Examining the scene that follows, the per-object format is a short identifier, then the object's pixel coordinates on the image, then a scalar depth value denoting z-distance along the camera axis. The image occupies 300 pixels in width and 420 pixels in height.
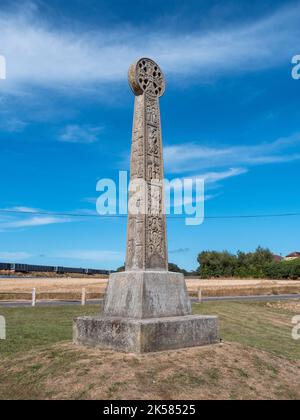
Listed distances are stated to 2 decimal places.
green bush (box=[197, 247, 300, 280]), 75.69
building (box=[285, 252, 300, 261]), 159.57
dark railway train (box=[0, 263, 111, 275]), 80.99
